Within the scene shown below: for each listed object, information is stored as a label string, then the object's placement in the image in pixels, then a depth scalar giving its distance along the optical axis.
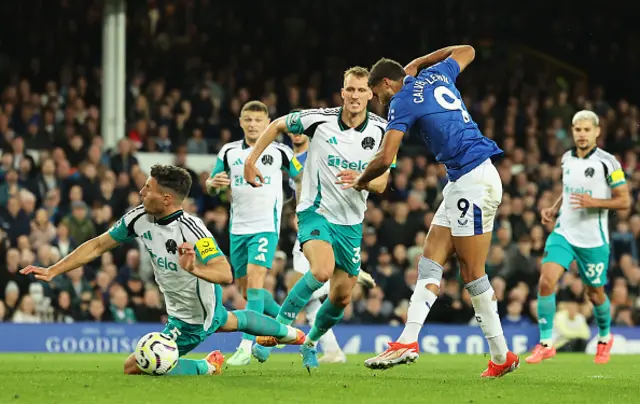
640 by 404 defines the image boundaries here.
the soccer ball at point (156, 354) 17.11
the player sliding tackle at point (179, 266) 17.20
